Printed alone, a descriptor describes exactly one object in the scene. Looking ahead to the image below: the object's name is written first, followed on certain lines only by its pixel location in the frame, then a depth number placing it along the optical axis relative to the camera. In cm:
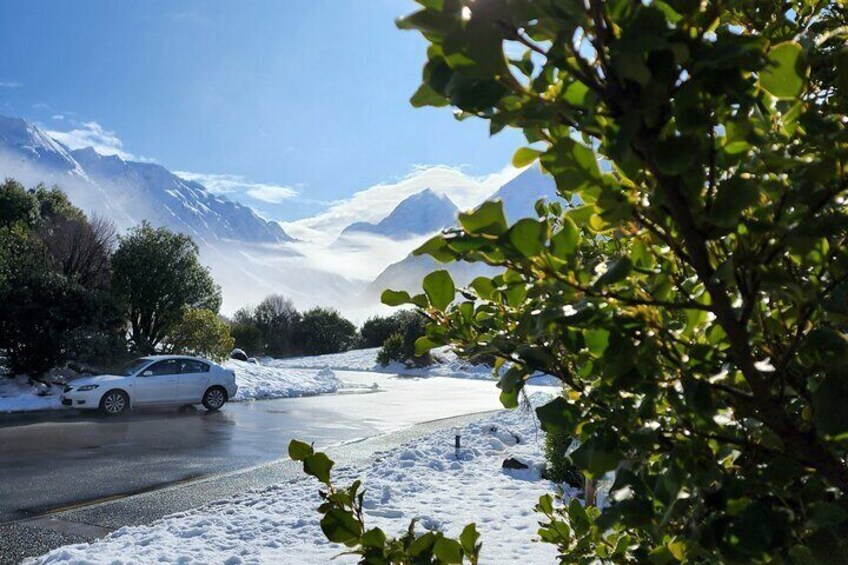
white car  1350
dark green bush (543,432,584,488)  701
